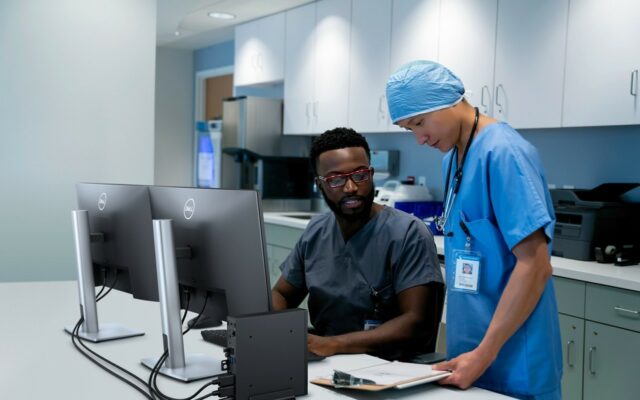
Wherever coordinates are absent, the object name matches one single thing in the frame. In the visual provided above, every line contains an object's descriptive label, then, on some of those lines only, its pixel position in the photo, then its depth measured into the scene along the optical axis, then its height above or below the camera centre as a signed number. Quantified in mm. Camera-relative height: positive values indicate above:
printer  2785 -267
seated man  1846 -309
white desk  1440 -533
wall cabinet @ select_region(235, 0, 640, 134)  2885 +609
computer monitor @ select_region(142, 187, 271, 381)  1485 -250
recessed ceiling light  5289 +1171
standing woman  1491 -182
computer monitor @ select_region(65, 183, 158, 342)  1822 -276
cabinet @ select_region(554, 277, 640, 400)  2416 -662
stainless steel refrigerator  5188 +206
